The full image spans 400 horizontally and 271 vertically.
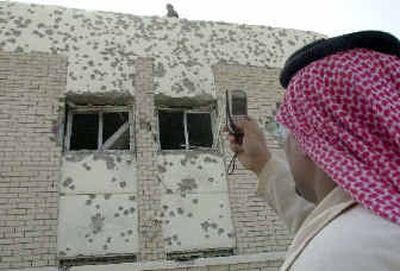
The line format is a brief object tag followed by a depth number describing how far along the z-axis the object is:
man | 1.12
